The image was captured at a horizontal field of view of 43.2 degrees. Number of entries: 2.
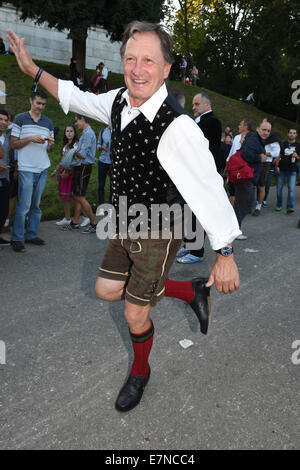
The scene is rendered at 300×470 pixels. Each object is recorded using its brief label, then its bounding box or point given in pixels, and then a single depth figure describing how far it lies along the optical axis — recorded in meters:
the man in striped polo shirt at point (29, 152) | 5.21
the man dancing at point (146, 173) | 1.98
